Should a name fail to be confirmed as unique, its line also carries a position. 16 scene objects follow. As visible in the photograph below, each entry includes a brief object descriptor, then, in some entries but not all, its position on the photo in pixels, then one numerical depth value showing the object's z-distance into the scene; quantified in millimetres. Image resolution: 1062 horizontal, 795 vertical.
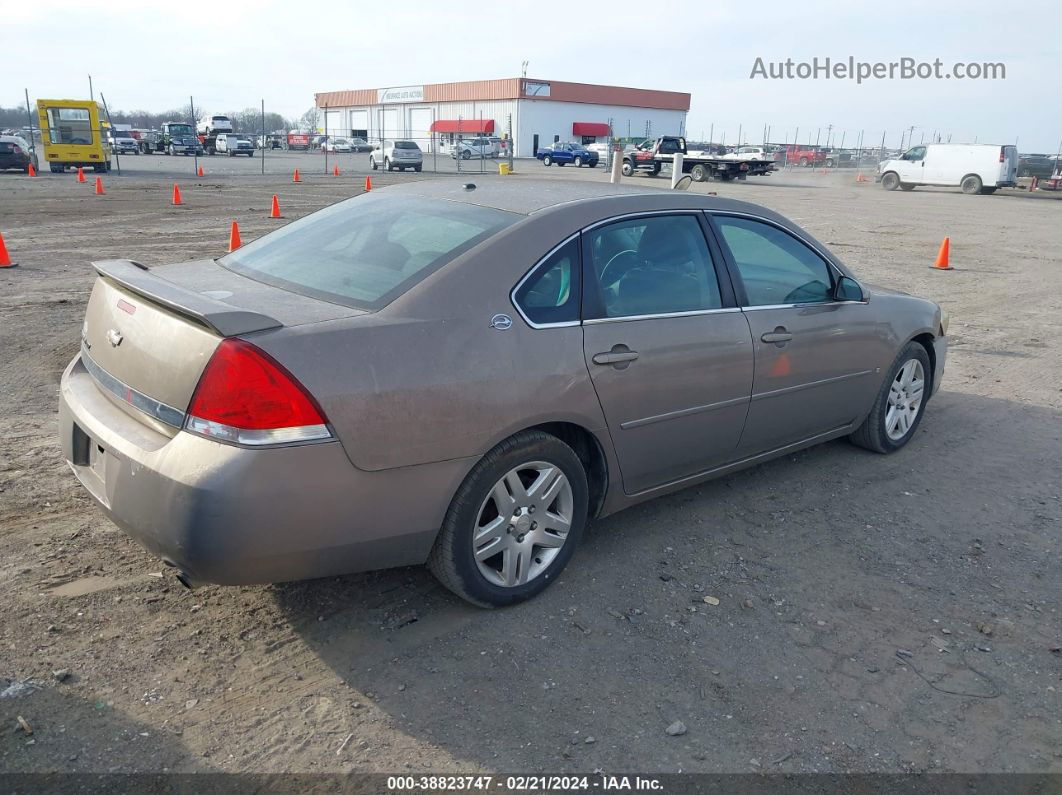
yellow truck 32625
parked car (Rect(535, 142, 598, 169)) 53344
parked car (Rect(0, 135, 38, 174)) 30859
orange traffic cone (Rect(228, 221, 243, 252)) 12587
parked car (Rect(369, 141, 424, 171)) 43531
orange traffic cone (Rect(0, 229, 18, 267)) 10781
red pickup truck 70062
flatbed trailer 39344
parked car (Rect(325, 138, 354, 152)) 70875
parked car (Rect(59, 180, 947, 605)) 2738
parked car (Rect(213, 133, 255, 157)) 55219
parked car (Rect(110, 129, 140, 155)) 53875
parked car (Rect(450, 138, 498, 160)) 57188
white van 35188
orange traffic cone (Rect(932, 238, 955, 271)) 13734
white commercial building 75438
